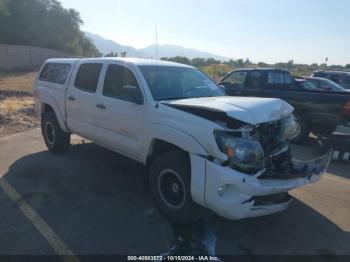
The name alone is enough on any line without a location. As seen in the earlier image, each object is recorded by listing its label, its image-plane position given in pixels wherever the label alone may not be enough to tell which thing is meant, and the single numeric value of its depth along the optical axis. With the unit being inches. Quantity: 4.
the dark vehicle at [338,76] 680.7
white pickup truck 138.2
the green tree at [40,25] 1843.0
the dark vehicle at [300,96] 305.6
